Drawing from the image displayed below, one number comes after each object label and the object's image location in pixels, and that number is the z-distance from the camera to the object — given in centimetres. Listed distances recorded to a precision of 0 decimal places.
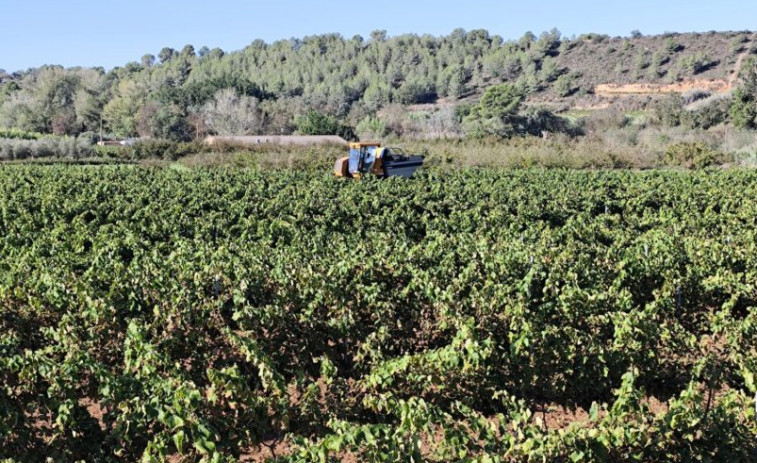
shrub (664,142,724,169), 3716
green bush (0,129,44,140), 6282
